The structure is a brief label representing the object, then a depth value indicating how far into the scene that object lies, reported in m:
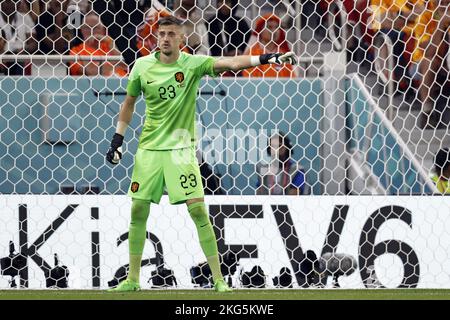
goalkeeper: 13.50
